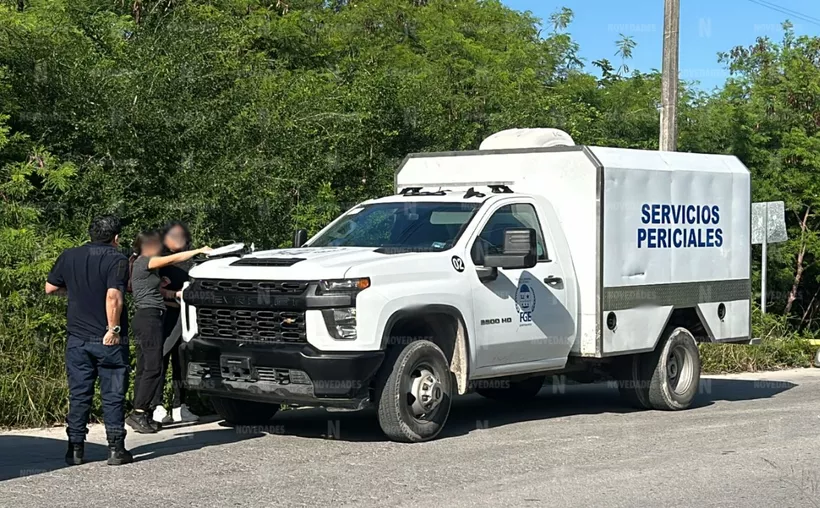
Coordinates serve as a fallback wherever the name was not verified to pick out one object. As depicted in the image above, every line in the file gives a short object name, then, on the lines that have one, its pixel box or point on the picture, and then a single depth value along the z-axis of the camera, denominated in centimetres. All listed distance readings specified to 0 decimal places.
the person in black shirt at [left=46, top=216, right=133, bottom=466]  832
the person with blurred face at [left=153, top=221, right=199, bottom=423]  1033
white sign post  1856
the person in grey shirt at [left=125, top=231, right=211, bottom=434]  987
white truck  902
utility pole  1658
